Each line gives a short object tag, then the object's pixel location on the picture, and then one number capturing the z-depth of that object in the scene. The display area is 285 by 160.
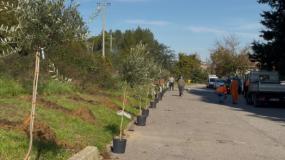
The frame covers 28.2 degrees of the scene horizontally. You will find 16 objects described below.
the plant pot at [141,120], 18.61
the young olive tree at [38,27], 6.93
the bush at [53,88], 20.32
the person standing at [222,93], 38.19
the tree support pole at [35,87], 7.16
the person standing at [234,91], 37.75
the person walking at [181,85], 46.73
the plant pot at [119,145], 11.94
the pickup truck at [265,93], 33.75
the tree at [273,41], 50.78
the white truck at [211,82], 79.18
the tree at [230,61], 106.88
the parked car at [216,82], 72.84
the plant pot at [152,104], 29.56
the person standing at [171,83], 61.88
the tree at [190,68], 114.44
